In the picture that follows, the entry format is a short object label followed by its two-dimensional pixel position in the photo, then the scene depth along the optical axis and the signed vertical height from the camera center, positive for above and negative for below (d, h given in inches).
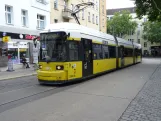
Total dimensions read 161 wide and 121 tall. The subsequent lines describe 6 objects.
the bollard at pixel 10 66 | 834.8 -46.6
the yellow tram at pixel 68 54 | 463.2 -3.9
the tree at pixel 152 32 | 2778.1 +214.4
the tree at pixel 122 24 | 2974.9 +336.2
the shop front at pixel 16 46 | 905.4 +26.0
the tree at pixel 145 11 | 1043.6 +186.9
